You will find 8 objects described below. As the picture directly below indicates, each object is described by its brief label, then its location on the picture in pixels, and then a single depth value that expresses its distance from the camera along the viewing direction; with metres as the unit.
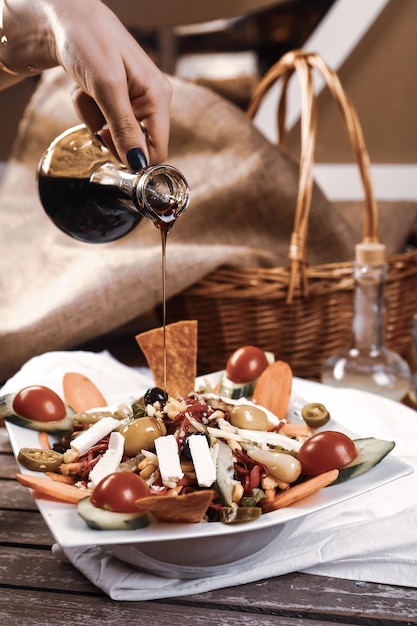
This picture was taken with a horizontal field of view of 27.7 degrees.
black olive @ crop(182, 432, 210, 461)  0.96
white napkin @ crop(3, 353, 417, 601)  0.92
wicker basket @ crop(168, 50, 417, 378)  1.81
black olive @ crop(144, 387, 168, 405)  1.13
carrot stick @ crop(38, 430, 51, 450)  1.10
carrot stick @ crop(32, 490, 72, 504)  0.90
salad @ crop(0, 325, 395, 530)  0.86
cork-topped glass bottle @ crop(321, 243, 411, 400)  1.74
